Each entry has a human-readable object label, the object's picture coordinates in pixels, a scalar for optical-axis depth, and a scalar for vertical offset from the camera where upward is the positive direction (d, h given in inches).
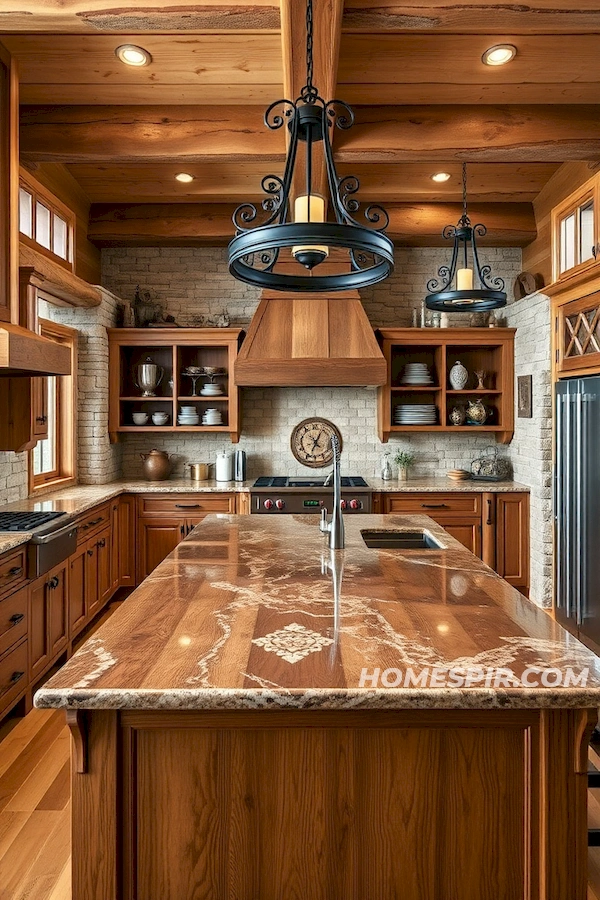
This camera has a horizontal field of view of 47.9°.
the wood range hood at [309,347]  212.5 +36.2
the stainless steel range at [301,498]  212.8 -11.7
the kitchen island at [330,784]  59.7 -29.5
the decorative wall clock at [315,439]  246.1 +8.1
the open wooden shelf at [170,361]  229.5 +35.8
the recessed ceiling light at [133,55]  135.0 +82.6
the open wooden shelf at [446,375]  231.5 +30.2
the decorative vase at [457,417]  237.0 +15.3
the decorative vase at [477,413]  236.1 +16.6
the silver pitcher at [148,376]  232.4 +29.6
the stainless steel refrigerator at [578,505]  166.1 -11.9
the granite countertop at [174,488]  179.9 -8.5
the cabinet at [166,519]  219.5 -18.6
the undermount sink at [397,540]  132.3 -15.6
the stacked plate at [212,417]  236.2 +15.4
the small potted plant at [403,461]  233.8 -0.1
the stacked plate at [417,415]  234.8 +16.0
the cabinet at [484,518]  218.5 -18.7
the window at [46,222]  170.2 +66.1
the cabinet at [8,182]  129.4 +54.7
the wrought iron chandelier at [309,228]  65.2 +23.8
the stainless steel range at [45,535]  131.8 -15.2
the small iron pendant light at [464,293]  116.0 +29.4
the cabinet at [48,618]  137.7 -33.9
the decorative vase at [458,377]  235.1 +29.2
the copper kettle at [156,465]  234.8 -1.2
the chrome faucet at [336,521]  113.2 -10.3
